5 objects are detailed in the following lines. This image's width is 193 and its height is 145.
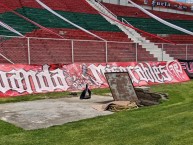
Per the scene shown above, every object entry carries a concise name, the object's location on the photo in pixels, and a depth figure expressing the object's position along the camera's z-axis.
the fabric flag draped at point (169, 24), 39.61
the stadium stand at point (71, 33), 19.74
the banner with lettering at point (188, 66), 24.38
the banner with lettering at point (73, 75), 15.38
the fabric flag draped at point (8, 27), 23.39
